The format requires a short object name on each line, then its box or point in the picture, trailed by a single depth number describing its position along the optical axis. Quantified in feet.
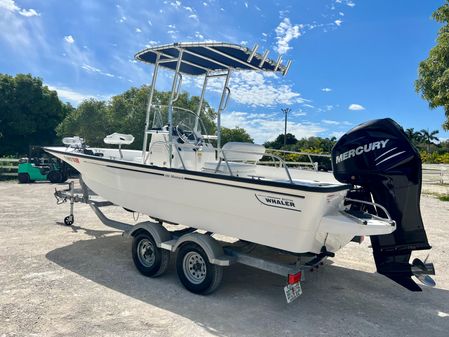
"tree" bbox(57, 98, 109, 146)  71.61
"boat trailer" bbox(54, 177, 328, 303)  13.61
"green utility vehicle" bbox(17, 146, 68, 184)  51.26
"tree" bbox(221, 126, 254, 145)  93.28
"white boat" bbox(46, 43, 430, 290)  12.49
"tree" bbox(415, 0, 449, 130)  41.70
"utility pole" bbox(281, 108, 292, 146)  142.84
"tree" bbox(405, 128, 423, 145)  228.80
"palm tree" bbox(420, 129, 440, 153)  231.09
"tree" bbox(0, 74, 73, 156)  81.25
